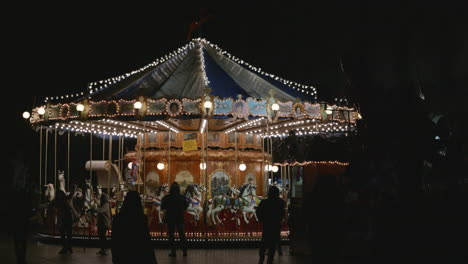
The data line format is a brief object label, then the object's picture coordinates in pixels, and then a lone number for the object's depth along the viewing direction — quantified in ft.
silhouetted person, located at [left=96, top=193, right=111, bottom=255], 54.13
